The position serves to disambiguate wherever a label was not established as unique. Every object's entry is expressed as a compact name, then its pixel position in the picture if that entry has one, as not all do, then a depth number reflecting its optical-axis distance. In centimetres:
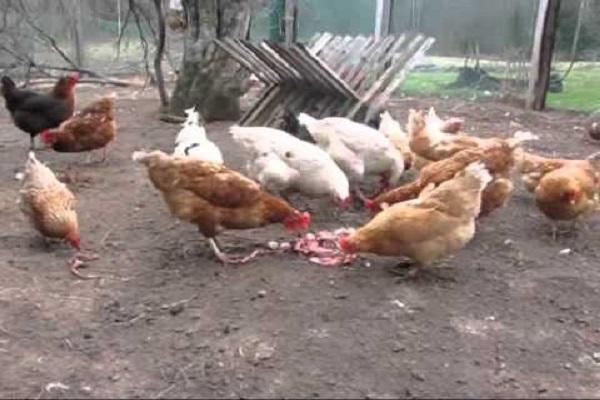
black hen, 624
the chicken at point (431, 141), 485
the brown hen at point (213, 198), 385
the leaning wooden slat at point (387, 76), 638
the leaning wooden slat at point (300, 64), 650
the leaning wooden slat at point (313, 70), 640
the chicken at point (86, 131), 573
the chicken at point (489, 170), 416
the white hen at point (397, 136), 545
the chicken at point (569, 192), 418
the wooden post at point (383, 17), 916
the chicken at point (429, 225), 353
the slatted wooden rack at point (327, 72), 645
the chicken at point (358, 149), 482
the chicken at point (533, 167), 477
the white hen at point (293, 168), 443
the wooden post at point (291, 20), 963
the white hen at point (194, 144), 473
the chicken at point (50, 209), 400
